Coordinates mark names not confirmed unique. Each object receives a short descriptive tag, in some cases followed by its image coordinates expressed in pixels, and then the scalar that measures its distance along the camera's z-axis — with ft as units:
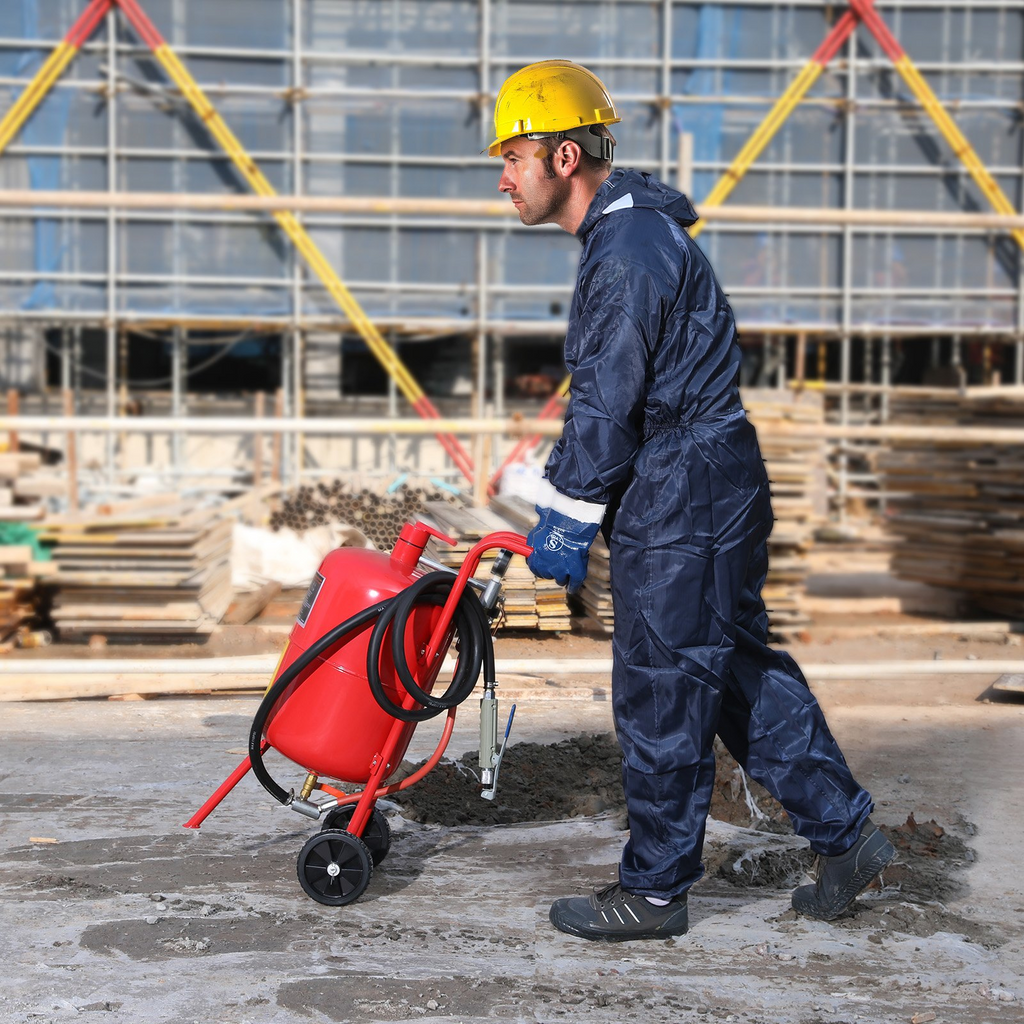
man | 9.07
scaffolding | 52.31
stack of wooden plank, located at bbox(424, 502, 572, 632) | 17.93
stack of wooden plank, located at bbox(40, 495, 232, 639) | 27.35
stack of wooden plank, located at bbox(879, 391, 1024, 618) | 32.09
